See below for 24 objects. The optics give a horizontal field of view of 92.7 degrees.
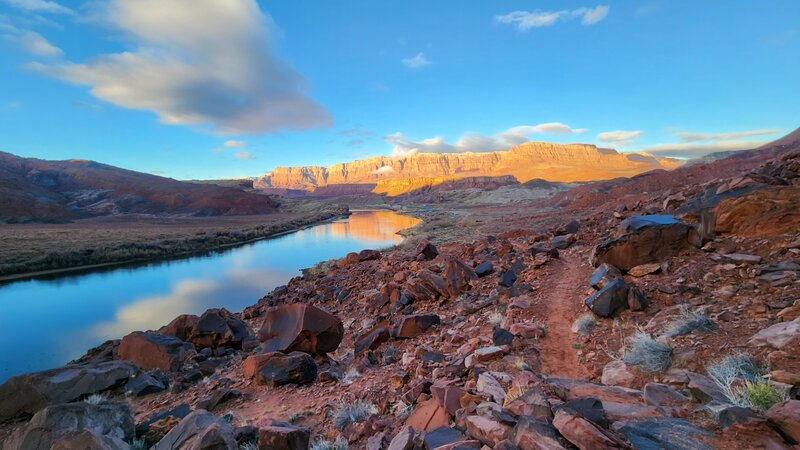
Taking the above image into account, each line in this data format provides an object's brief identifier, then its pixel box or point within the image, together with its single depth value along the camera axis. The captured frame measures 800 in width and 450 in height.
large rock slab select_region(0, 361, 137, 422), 5.88
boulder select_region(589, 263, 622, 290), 5.63
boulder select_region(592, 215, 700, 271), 5.85
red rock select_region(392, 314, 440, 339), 6.85
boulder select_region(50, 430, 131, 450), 3.58
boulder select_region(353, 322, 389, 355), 6.94
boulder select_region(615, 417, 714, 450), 2.38
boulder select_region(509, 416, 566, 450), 2.35
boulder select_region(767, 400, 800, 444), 2.16
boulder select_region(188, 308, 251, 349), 8.91
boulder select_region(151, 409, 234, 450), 3.40
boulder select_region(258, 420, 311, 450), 3.62
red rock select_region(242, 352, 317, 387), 5.84
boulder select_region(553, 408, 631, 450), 2.24
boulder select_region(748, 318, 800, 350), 3.05
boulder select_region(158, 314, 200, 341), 9.16
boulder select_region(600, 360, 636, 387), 3.49
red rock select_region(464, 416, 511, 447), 2.70
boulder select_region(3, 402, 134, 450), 4.15
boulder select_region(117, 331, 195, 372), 7.76
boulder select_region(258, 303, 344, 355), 6.90
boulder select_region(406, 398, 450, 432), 3.34
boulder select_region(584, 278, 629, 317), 4.97
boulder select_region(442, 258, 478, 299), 8.28
